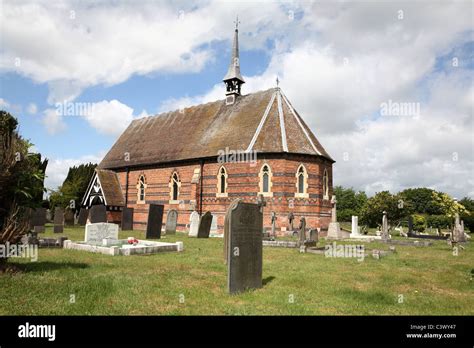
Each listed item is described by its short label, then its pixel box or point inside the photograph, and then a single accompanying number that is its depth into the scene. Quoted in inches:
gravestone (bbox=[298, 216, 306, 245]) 639.8
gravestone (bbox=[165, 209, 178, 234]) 926.0
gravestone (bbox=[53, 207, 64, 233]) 922.1
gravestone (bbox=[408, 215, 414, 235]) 1120.8
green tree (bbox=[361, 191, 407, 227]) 1304.1
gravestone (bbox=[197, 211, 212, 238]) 826.8
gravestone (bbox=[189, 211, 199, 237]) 889.9
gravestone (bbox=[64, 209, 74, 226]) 1295.5
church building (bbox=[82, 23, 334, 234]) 973.8
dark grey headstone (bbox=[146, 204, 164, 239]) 741.9
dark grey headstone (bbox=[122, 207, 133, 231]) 1048.8
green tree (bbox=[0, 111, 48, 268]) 327.0
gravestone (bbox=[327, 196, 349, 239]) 901.8
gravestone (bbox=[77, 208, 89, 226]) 1250.3
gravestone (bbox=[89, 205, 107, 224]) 813.6
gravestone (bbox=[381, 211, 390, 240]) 865.1
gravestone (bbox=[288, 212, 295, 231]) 924.6
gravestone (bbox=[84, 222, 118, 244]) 570.6
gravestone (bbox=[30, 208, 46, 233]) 903.7
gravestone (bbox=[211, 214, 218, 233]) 1010.0
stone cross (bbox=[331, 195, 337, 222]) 912.5
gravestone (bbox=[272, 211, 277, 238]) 817.5
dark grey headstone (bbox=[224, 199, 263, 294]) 285.9
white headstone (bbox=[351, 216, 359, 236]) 1008.6
